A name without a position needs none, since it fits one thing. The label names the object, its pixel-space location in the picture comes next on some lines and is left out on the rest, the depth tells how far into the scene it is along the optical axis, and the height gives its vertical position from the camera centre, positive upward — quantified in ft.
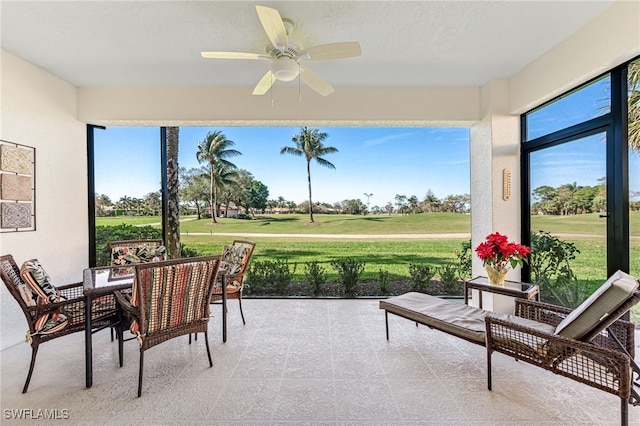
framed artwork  8.87 +0.97
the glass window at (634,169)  7.46 +1.07
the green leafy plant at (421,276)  14.10 -3.50
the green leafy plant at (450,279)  13.84 -3.61
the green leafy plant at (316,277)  14.28 -3.49
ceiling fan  6.09 +4.01
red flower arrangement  8.92 -1.44
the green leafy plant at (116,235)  12.42 -1.02
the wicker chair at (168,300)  6.34 -2.20
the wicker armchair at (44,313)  6.32 -2.50
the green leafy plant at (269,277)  14.20 -3.47
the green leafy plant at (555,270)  9.56 -2.35
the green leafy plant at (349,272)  14.05 -3.22
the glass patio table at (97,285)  6.67 -1.93
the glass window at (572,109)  8.22 +3.43
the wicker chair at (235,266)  10.09 -2.12
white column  11.06 +1.83
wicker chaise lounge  5.07 -3.00
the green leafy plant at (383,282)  14.07 -3.77
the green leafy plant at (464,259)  13.82 -2.59
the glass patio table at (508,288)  8.58 -2.65
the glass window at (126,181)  12.57 +1.58
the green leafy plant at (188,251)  14.88 -2.14
